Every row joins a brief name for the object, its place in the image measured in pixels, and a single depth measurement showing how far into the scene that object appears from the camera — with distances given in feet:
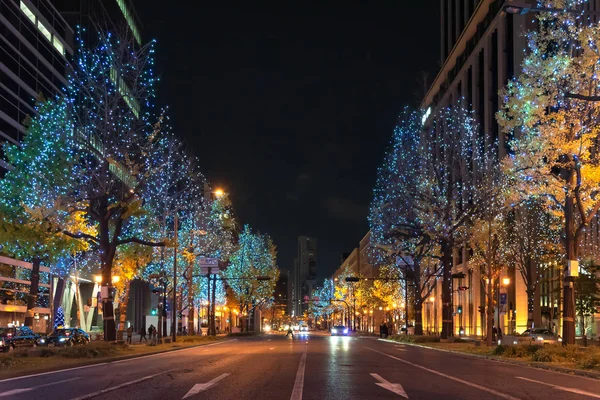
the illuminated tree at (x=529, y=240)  156.73
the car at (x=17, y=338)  106.22
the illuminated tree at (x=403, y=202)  136.87
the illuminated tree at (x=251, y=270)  268.00
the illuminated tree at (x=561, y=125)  74.49
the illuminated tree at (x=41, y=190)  96.12
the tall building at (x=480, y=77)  191.21
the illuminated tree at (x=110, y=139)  99.19
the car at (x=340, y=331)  278.67
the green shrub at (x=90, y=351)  82.12
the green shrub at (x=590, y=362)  64.54
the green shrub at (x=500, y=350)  91.49
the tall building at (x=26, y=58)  204.23
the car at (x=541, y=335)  122.46
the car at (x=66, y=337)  122.21
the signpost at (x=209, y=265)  148.05
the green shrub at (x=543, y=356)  76.54
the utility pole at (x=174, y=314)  138.31
